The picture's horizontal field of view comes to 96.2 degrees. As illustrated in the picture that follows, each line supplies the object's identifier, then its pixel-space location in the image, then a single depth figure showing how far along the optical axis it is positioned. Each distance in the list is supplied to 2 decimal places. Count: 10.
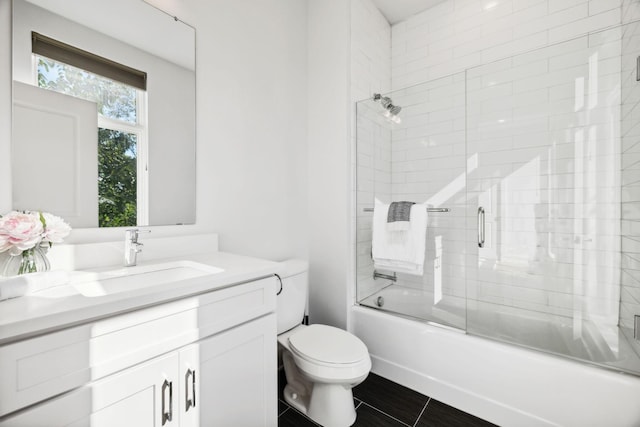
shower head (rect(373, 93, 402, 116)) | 2.24
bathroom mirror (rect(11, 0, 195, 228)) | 1.05
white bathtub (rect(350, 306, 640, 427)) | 1.26
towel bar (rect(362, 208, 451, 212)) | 2.09
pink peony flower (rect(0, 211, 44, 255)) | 0.84
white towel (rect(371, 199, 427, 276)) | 1.95
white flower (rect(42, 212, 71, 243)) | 0.93
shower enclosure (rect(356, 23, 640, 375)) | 1.54
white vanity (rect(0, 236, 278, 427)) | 0.66
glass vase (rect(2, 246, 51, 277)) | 0.88
